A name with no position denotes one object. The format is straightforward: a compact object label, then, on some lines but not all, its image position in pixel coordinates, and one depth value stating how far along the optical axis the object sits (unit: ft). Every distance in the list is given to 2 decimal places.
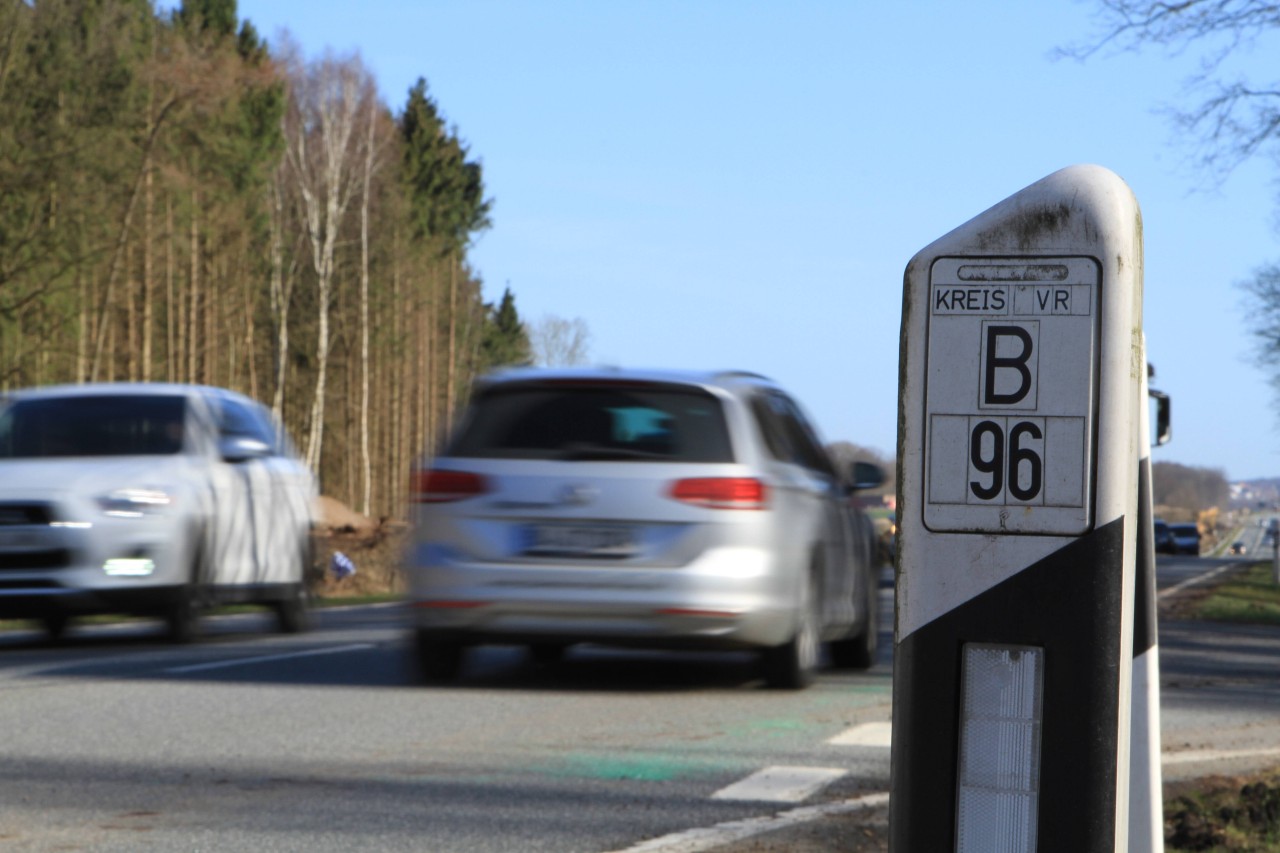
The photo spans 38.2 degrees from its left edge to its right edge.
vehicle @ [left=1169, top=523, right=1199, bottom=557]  331.98
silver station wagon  32.60
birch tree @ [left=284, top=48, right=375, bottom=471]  197.77
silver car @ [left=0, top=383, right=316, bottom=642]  39.88
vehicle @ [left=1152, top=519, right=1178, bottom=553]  297.74
